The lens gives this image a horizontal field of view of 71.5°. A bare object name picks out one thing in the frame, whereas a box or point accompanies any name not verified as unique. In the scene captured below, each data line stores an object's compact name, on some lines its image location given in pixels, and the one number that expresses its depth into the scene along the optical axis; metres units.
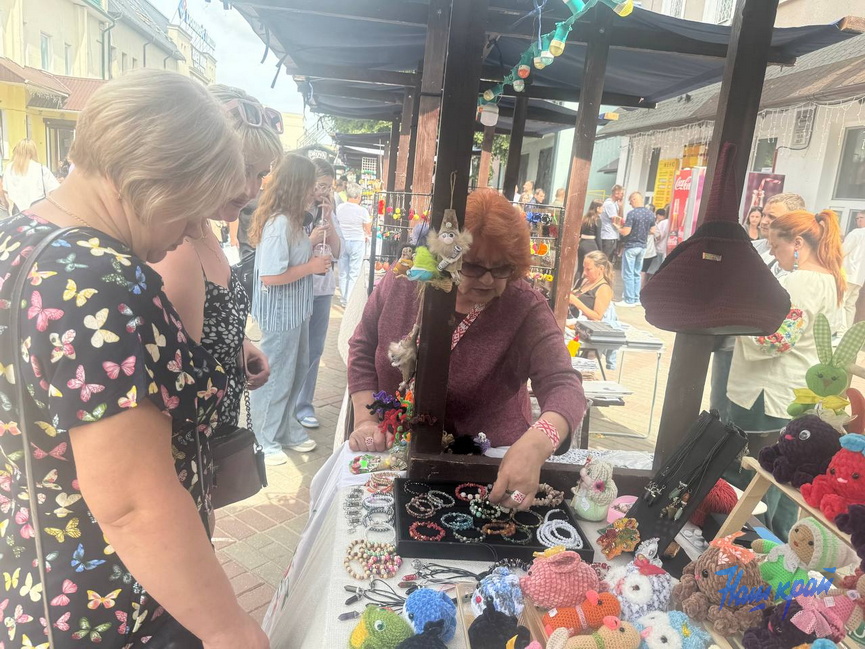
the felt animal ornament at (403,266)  1.75
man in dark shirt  10.62
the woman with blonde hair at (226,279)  1.45
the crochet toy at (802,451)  1.21
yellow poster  13.65
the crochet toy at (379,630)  1.04
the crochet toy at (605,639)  0.97
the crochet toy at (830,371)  1.40
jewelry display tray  1.36
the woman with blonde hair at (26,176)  7.62
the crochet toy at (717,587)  1.03
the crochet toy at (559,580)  1.09
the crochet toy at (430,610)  1.09
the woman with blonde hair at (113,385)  0.83
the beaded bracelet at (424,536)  1.38
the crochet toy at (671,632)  1.01
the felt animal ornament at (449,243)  1.58
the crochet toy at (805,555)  1.15
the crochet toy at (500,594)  1.10
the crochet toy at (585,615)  1.03
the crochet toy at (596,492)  1.55
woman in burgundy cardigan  1.92
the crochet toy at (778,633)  0.95
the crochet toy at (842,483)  1.08
